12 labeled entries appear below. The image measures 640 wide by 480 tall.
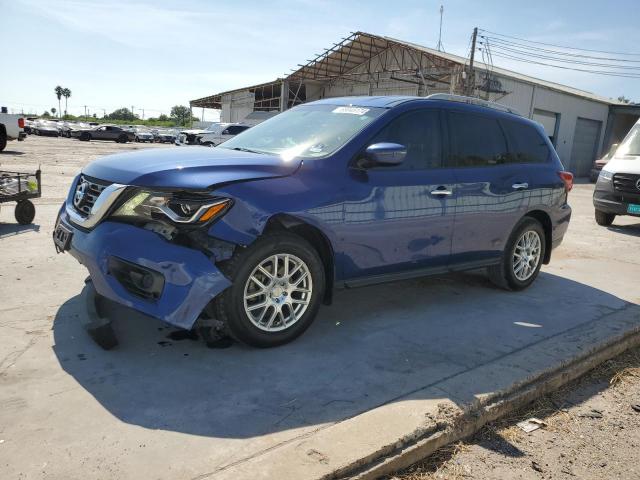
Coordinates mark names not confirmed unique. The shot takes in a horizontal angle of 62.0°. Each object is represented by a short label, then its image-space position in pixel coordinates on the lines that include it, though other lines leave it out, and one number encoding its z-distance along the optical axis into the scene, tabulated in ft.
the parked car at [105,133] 134.31
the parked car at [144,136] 151.02
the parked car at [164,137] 153.07
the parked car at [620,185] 33.22
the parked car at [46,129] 143.23
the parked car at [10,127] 61.32
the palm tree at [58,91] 352.49
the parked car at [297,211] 10.77
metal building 84.48
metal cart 22.08
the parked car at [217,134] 95.35
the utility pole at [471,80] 79.67
